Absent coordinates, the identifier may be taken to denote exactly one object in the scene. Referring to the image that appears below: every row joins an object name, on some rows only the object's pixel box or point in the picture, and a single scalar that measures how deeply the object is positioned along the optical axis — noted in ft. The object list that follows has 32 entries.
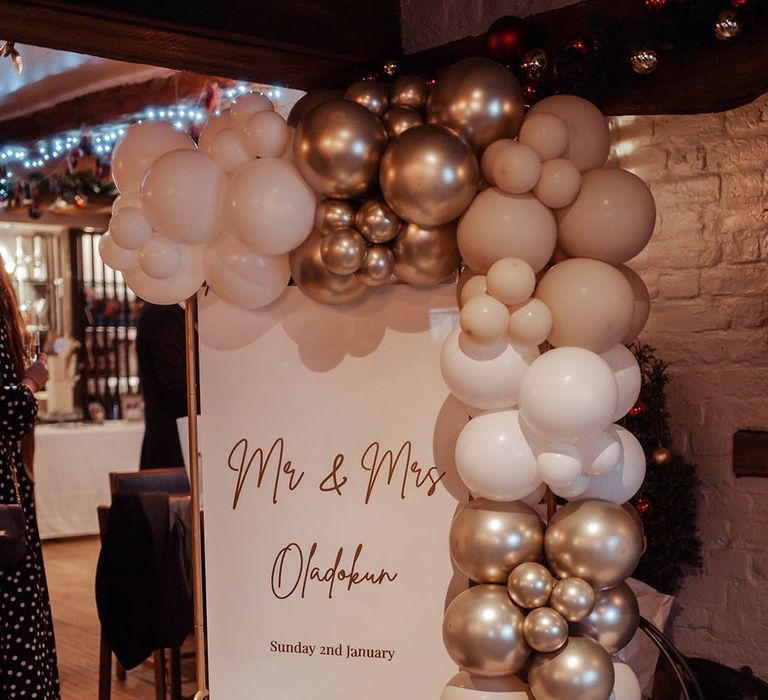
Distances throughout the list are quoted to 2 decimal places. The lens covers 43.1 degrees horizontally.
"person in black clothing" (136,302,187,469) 12.25
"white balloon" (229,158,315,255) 6.04
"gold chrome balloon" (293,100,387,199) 5.89
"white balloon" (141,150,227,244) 6.19
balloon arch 5.59
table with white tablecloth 21.29
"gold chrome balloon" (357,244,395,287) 6.07
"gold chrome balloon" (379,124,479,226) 5.69
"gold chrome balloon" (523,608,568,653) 5.50
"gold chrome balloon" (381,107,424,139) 6.15
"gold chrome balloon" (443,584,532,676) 5.65
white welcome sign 6.56
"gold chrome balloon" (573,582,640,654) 5.81
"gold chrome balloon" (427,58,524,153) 5.88
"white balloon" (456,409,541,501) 5.65
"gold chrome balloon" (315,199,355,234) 6.16
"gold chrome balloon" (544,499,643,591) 5.65
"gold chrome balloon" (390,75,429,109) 6.25
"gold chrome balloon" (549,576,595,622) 5.55
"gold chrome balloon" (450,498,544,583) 5.82
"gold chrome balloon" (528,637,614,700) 5.50
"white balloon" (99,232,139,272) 6.59
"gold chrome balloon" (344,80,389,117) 6.26
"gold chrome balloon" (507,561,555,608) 5.63
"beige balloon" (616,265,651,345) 6.18
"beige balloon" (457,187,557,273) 5.69
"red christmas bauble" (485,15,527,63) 6.43
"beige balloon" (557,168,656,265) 5.76
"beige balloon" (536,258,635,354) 5.60
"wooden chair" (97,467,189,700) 10.56
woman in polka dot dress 8.87
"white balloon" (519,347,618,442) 5.32
